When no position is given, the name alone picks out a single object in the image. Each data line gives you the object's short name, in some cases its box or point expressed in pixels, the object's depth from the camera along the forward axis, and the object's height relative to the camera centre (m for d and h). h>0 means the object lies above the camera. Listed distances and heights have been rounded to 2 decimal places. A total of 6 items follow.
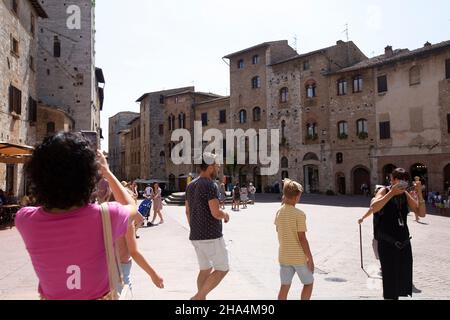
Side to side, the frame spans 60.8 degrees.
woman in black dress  4.43 -0.79
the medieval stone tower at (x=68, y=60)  30.14 +9.34
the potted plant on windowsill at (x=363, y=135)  31.53 +3.14
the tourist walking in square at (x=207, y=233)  4.39 -0.67
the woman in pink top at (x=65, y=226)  1.88 -0.24
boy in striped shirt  4.15 -0.81
